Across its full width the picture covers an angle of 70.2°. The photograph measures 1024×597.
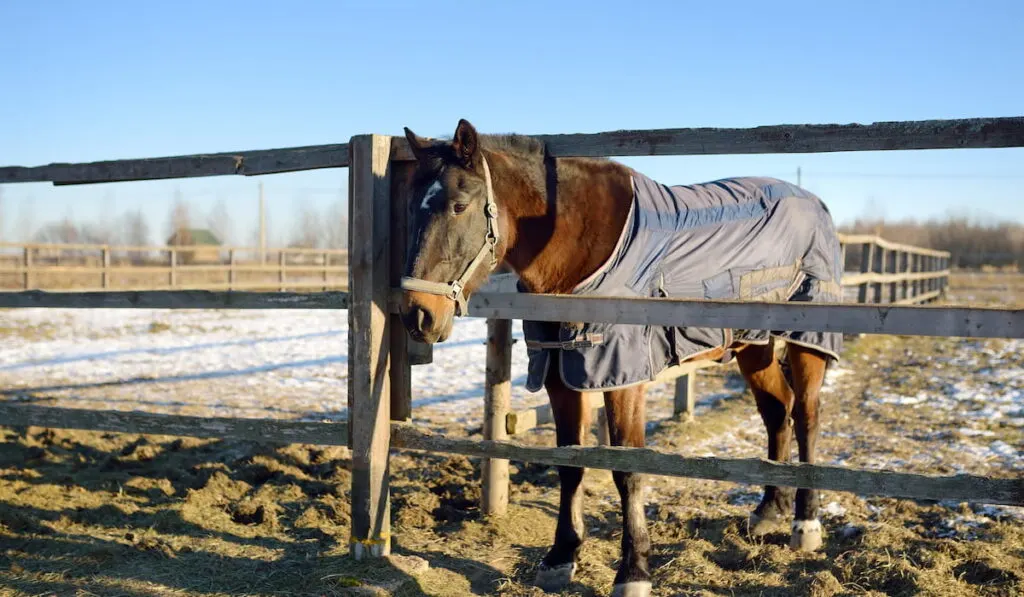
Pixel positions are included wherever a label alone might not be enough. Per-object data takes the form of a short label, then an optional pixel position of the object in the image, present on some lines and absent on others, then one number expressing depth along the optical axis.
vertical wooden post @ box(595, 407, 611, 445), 5.19
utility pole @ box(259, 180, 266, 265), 32.15
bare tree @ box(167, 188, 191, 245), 65.75
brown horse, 2.88
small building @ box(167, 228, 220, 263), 35.66
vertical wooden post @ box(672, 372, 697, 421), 6.43
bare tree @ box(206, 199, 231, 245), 69.27
